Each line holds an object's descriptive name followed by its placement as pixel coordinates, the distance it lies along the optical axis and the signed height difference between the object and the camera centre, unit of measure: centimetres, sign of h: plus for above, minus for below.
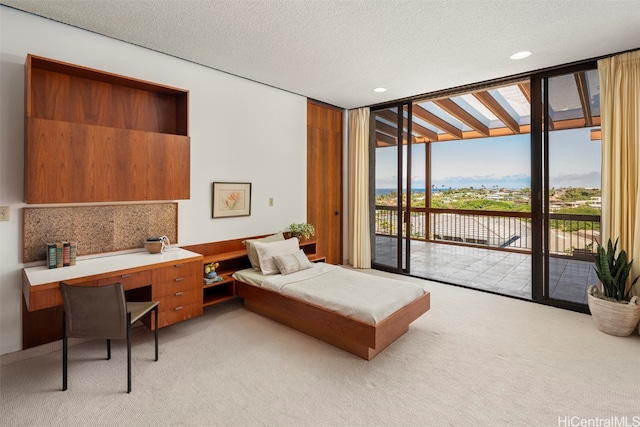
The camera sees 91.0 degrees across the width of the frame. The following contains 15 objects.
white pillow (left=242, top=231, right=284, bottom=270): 362 -48
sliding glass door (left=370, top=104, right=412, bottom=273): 502 +40
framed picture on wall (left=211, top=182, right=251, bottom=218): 371 +15
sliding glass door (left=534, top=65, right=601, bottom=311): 349 +36
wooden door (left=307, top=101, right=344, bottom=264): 500 +57
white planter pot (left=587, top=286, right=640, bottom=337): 284 -97
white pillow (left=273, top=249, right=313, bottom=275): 349 -58
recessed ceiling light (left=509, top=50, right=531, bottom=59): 314 +159
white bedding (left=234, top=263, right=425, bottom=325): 259 -75
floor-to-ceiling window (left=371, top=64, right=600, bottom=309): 361 +41
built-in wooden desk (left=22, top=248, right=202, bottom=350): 216 -51
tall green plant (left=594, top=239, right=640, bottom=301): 297 -59
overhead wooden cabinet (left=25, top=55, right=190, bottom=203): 235 +62
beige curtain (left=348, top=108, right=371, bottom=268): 530 +41
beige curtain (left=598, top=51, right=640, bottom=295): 306 +61
